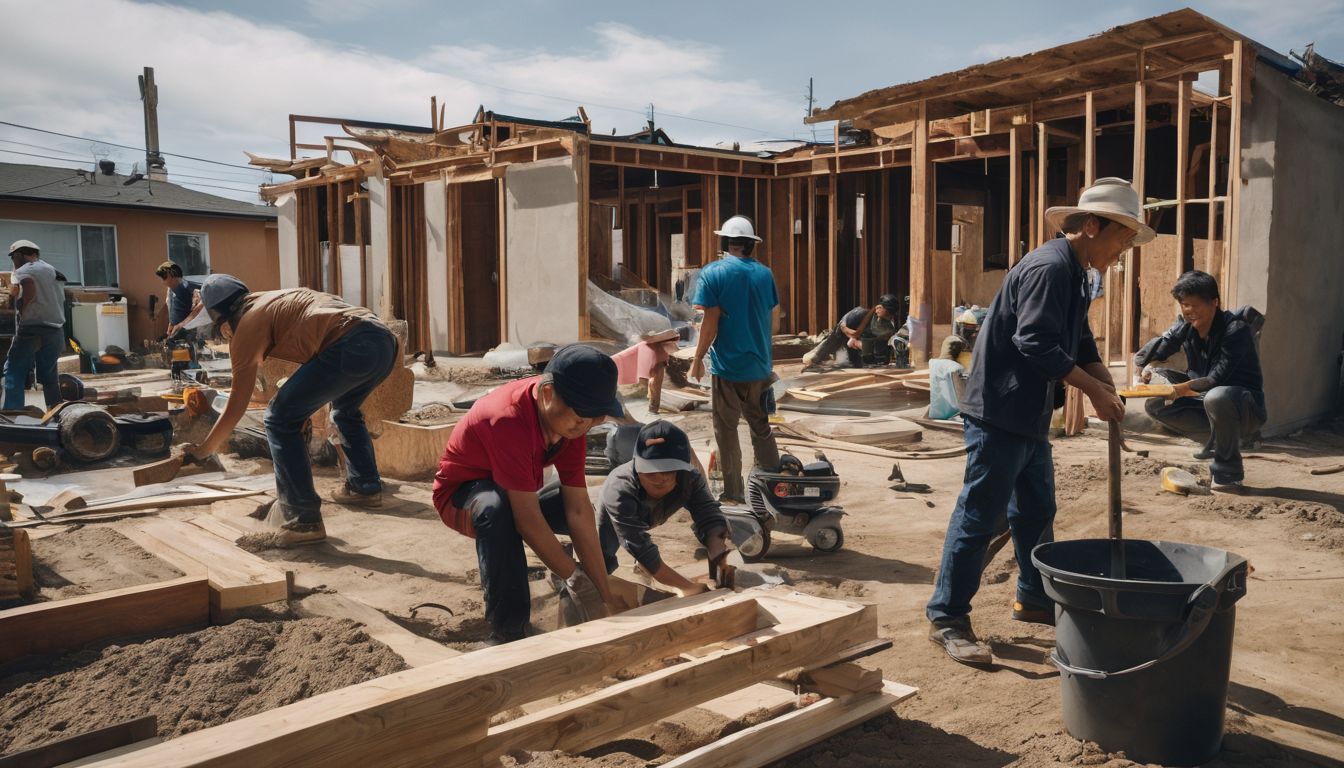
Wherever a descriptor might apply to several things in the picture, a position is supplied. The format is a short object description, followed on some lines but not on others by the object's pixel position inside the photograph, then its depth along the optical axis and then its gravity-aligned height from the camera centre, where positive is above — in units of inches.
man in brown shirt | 195.2 -6.3
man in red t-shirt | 125.5 -22.4
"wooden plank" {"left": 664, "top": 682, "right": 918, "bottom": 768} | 100.9 -47.4
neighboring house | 887.1 +92.4
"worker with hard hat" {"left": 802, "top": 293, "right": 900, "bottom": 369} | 509.7 -14.5
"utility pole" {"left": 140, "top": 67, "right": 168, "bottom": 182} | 1338.6 +306.4
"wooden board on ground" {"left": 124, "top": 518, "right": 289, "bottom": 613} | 147.3 -41.5
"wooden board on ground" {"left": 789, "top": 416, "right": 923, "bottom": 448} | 335.3 -41.8
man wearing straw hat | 134.8 -9.4
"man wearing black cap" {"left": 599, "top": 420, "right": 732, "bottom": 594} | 150.6 -29.2
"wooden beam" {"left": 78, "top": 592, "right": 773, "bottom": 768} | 78.0 -35.5
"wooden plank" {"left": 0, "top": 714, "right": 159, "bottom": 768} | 86.5 -39.1
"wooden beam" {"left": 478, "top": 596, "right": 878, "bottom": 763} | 98.5 -41.1
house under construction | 339.6 +67.0
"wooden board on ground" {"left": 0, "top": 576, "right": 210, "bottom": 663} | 130.3 -41.6
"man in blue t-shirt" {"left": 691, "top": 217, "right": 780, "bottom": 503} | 228.4 -8.1
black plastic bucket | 102.0 -38.4
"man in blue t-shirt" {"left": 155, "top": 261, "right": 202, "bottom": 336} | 350.6 +11.4
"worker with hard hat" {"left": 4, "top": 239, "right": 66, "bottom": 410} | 355.9 +1.0
